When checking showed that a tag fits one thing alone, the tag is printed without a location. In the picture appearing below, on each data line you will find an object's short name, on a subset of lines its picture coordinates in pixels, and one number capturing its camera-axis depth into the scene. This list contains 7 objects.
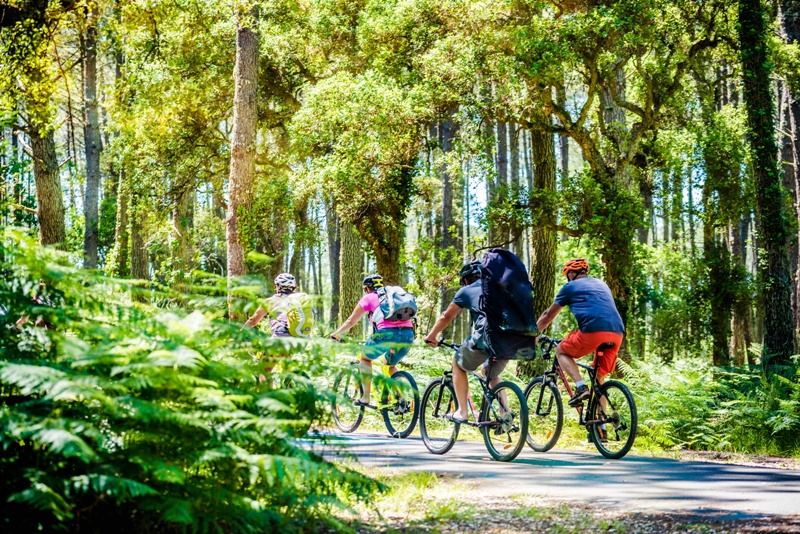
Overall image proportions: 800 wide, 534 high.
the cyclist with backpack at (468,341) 19.16
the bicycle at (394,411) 23.56
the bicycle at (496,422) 18.64
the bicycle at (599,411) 18.95
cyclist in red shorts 19.30
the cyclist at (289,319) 20.37
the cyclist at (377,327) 23.25
